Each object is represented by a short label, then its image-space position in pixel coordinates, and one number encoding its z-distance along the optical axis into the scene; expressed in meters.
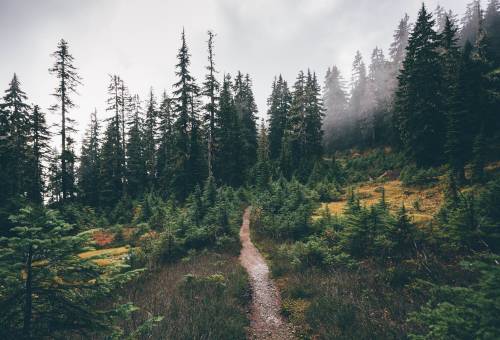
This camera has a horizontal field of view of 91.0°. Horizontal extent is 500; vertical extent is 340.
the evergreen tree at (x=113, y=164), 34.75
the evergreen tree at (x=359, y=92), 52.55
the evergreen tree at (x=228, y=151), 35.69
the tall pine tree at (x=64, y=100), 24.20
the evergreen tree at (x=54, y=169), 24.23
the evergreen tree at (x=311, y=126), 38.44
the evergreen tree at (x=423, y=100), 23.27
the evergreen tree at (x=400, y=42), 51.49
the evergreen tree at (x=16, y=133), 24.97
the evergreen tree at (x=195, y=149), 30.16
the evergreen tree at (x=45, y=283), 3.41
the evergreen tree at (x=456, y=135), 18.13
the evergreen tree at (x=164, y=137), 40.61
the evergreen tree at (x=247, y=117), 40.20
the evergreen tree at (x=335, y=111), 54.75
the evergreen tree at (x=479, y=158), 16.42
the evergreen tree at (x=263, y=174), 28.80
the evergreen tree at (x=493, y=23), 42.94
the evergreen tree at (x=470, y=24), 53.00
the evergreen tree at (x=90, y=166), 36.75
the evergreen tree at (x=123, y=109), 36.16
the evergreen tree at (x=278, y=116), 49.56
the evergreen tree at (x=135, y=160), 39.56
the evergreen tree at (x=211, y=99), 31.22
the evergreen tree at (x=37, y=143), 26.61
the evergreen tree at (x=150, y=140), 42.25
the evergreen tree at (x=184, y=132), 30.06
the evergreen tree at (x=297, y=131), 38.56
